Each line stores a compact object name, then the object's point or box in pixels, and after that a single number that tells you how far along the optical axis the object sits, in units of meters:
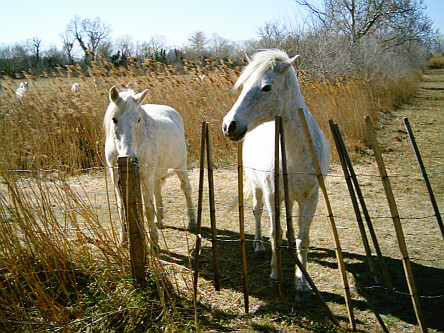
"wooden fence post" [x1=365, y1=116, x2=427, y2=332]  2.52
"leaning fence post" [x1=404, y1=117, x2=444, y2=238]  2.63
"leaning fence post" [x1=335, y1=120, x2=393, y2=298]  2.65
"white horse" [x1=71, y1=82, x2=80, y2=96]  9.70
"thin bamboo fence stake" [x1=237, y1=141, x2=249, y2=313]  2.94
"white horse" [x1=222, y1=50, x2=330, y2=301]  2.86
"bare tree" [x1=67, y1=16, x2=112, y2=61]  44.56
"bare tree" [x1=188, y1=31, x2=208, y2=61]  27.83
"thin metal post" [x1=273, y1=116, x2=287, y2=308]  2.64
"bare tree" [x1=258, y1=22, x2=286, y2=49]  13.91
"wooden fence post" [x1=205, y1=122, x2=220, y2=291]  2.89
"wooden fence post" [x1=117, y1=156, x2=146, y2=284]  2.88
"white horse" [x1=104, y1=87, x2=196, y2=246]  3.91
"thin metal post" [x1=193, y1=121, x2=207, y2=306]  2.92
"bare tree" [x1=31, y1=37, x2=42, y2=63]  41.51
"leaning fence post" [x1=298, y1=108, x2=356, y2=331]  2.64
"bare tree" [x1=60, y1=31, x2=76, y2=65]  36.40
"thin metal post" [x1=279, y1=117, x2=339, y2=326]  2.67
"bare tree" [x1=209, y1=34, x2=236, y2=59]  31.01
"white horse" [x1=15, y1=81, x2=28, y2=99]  9.31
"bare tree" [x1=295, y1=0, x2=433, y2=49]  21.83
